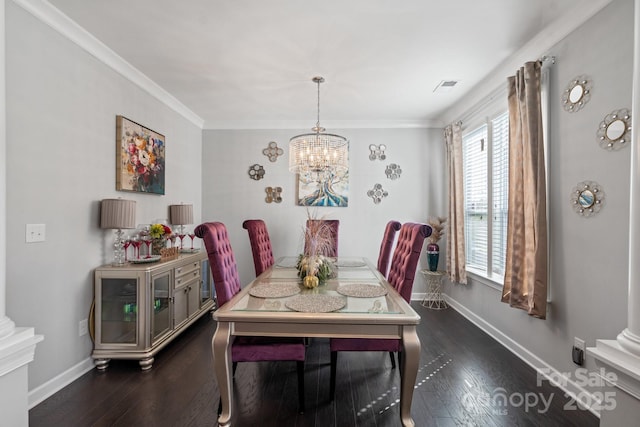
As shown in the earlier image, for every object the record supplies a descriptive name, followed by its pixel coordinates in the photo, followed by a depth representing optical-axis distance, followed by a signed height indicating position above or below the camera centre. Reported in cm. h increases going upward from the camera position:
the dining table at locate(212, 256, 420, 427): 161 -57
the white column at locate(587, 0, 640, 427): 126 -50
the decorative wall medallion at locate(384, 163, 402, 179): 453 +64
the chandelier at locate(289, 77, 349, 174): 296 +60
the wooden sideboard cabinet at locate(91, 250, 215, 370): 244 -81
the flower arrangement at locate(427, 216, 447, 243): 427 -17
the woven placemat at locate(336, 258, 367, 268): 304 -49
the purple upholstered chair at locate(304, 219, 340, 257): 379 -24
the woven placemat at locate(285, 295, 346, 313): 169 -52
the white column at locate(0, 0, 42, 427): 133 -61
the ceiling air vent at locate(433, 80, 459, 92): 324 +139
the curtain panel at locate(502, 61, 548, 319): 229 +12
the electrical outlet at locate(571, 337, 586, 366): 204 -91
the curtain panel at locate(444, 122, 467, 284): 374 +2
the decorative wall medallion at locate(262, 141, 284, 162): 460 +93
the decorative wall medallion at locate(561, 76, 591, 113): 202 +82
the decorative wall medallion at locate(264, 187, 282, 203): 459 +29
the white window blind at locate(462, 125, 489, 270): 346 +22
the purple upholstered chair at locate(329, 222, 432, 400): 199 -49
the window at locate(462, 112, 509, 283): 308 +22
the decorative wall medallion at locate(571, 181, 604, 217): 194 +11
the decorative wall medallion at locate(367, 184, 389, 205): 453 +32
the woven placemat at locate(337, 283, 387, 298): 197 -51
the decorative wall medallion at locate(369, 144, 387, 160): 454 +92
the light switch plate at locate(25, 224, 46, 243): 198 -13
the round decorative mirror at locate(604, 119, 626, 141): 178 +51
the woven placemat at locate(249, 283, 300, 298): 196 -51
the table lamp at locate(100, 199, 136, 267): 247 +0
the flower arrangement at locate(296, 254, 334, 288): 226 -41
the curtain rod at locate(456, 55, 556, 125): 235 +121
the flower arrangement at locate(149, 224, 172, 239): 297 -16
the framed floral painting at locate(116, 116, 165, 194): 279 +56
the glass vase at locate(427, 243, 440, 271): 416 -55
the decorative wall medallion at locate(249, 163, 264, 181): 460 +63
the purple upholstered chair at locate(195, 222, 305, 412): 188 -80
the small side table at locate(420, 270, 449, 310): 418 -107
